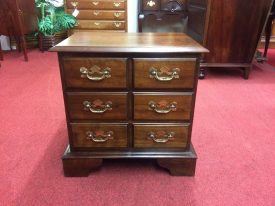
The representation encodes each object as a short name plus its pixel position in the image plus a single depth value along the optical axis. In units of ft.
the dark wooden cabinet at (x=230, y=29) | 6.84
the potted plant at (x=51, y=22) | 10.14
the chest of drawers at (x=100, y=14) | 10.25
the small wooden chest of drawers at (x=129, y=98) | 2.96
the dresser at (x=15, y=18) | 8.68
